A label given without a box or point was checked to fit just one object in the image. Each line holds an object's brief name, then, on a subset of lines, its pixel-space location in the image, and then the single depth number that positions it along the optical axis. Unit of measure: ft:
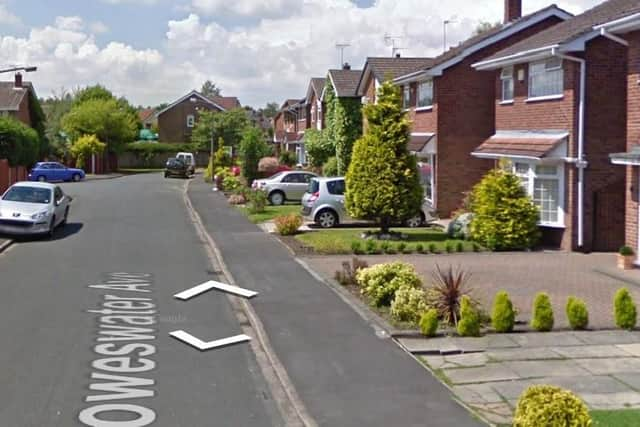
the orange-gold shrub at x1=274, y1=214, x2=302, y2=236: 85.20
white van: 224.06
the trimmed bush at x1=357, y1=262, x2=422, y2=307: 48.17
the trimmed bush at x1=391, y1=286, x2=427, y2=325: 43.83
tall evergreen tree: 77.97
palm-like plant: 43.57
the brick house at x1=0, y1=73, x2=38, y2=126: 210.79
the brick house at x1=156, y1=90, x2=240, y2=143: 314.96
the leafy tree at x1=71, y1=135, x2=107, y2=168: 240.12
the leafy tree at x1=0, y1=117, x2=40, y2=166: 132.05
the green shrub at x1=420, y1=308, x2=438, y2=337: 40.47
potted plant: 62.80
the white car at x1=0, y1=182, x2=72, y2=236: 80.58
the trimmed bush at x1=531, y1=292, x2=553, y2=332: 41.65
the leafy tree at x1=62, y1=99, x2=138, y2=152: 253.65
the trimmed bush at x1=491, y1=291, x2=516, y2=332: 41.52
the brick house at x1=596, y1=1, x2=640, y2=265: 62.03
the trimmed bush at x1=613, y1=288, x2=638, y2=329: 42.11
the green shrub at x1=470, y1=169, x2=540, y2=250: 73.72
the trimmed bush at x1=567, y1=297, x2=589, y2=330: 42.16
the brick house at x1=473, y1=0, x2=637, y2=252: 71.10
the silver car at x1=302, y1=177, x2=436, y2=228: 92.73
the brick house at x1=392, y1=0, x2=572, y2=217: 98.48
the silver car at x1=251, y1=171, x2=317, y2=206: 124.36
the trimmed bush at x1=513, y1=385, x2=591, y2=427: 22.90
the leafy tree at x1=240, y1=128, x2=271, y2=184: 148.77
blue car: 193.36
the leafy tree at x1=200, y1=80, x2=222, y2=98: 562.25
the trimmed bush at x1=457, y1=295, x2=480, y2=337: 40.70
